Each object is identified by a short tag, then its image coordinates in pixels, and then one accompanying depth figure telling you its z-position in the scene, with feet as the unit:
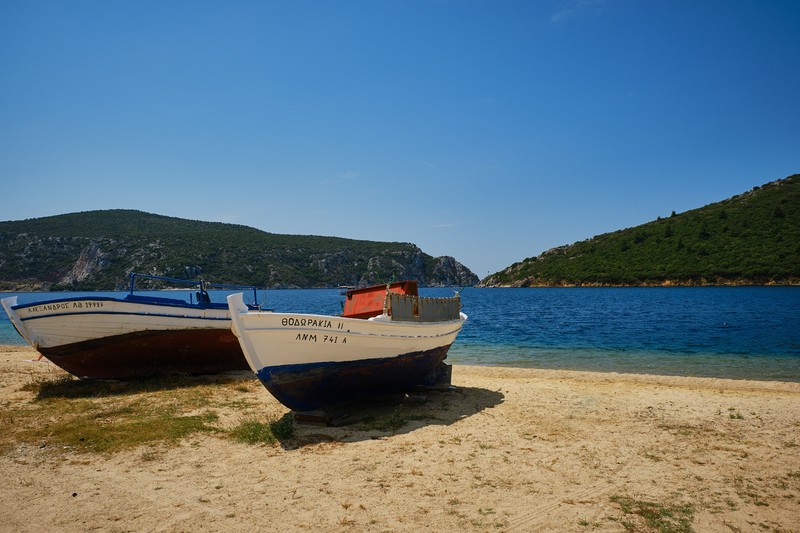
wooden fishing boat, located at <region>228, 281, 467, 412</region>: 29.68
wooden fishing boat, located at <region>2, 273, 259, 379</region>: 45.37
